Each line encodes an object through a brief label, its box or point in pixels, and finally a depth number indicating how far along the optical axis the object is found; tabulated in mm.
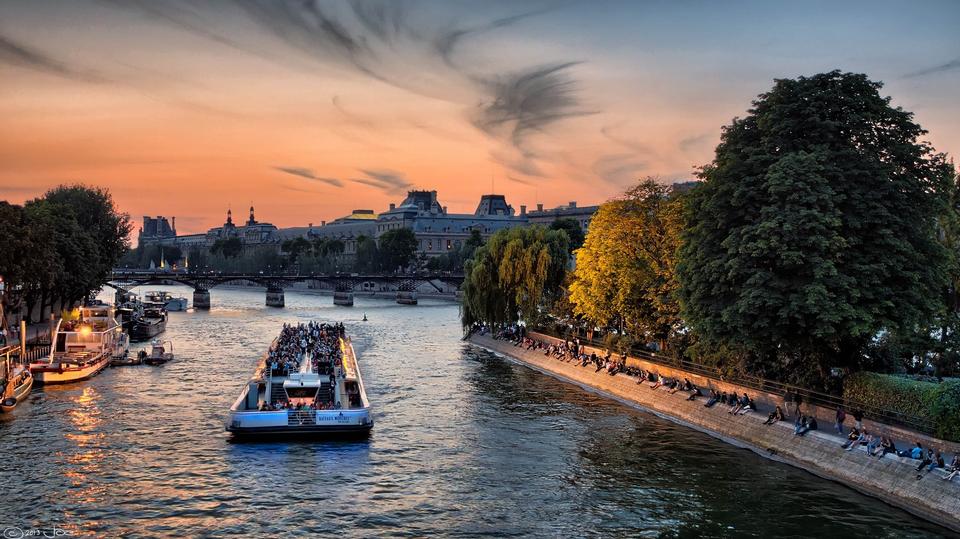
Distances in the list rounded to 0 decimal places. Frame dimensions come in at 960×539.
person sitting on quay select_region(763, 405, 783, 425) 40000
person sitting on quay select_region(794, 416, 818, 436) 37688
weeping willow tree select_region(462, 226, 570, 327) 79938
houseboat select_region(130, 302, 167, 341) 97250
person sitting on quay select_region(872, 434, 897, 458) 32875
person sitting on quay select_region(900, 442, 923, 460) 31406
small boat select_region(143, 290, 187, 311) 156250
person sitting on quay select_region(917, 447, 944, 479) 30483
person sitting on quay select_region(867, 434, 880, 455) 33531
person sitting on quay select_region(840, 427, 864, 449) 34750
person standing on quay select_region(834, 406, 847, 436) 37031
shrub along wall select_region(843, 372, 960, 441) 32472
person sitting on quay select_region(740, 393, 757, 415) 42331
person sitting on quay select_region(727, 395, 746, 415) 42938
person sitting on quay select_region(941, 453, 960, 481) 29531
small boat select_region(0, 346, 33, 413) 48219
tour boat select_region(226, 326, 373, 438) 42375
